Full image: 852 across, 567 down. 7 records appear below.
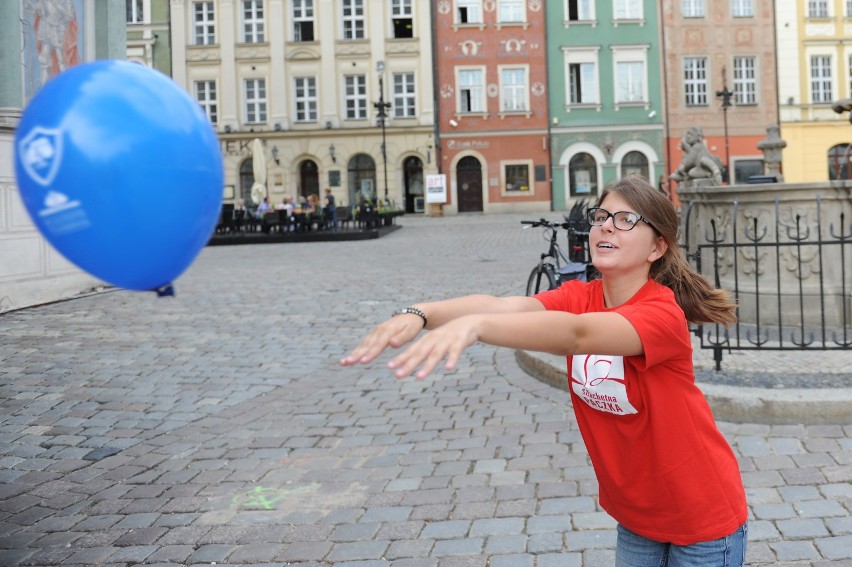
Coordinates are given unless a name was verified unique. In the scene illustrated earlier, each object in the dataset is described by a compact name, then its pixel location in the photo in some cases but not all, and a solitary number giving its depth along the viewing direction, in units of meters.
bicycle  7.80
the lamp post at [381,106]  34.41
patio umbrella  25.53
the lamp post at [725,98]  34.94
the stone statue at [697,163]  11.08
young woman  2.04
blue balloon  1.43
